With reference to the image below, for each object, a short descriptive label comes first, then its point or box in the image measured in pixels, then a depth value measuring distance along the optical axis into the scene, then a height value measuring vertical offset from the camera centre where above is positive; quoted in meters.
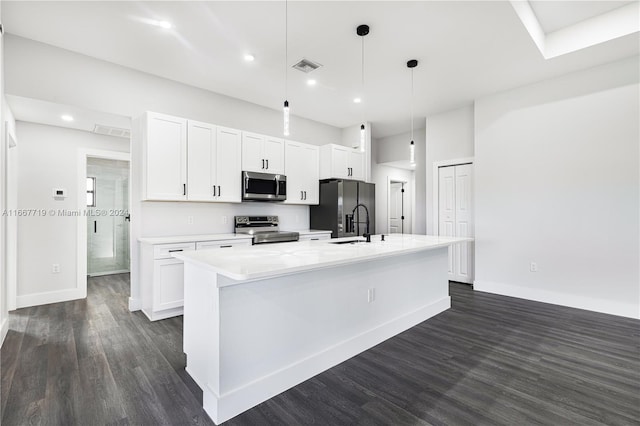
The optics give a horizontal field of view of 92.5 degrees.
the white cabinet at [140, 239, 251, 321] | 3.38 -0.77
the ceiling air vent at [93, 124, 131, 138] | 4.28 +1.20
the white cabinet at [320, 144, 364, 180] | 5.42 +0.92
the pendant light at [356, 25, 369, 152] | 2.94 +1.77
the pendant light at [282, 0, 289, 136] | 2.58 +1.77
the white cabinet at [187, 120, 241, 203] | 3.92 +0.66
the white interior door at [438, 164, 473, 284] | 5.12 -0.01
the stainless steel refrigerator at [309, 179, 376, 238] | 5.23 +0.07
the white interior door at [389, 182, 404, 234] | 7.66 +0.03
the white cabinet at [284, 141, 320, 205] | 5.03 +0.68
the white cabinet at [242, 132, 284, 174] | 4.45 +0.89
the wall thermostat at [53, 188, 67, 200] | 4.17 +0.26
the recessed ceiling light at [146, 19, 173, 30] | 2.85 +1.78
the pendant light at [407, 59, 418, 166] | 3.60 +1.77
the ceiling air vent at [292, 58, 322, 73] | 3.52 +1.73
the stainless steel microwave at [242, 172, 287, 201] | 4.39 +0.39
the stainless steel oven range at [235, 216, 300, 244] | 4.34 -0.26
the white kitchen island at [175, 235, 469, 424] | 1.83 -0.74
